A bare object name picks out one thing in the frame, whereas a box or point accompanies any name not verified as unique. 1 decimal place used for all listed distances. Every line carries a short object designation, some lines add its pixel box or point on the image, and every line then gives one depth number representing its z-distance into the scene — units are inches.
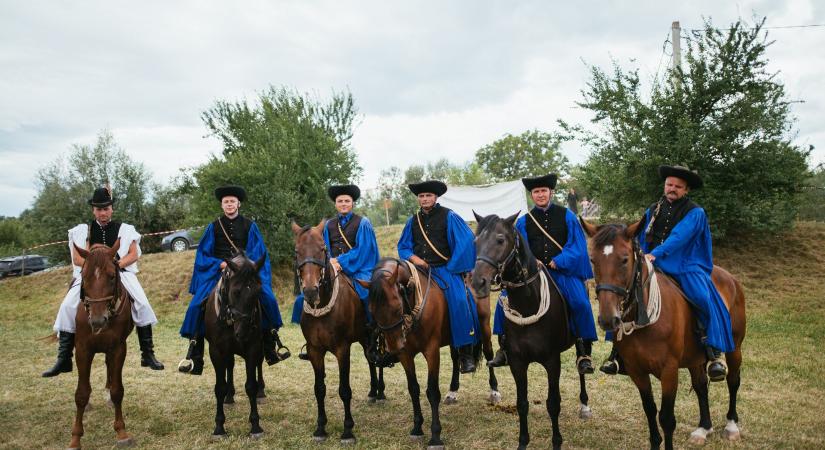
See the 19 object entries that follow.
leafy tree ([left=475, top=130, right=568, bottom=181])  2311.8
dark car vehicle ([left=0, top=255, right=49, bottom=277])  1145.4
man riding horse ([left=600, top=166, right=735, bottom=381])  209.0
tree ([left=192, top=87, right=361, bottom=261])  724.0
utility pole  607.3
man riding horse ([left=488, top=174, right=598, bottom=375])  229.9
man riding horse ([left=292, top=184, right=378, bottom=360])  271.1
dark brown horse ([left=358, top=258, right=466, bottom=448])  220.8
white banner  863.7
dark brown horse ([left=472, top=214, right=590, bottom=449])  207.2
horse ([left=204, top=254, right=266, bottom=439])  240.8
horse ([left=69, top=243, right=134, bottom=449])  226.8
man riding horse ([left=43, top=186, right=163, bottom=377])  264.1
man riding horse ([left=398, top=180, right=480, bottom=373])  256.1
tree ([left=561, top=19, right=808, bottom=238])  591.5
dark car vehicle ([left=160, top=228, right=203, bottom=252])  1029.2
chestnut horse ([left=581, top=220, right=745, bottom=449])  176.4
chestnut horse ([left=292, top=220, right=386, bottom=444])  245.4
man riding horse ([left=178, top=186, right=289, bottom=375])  273.0
